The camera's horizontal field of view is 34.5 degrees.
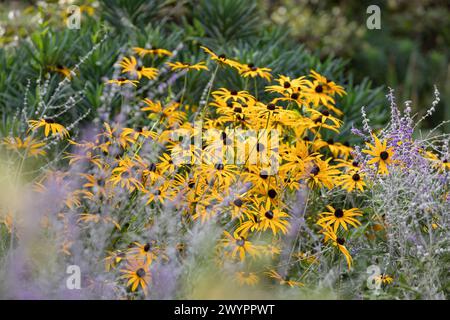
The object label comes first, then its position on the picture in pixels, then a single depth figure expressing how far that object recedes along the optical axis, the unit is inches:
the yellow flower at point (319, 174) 134.2
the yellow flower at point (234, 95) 146.5
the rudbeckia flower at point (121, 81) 138.5
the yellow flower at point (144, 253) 118.7
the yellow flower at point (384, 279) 126.6
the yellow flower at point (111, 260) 119.2
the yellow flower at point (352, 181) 135.7
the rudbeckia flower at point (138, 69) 151.5
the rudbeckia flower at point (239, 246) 122.6
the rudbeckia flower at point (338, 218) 131.1
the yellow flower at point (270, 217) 126.7
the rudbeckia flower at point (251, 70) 154.6
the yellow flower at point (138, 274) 115.8
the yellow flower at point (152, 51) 175.7
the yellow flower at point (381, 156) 131.8
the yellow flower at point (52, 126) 138.7
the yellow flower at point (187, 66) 149.7
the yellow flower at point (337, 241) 128.0
